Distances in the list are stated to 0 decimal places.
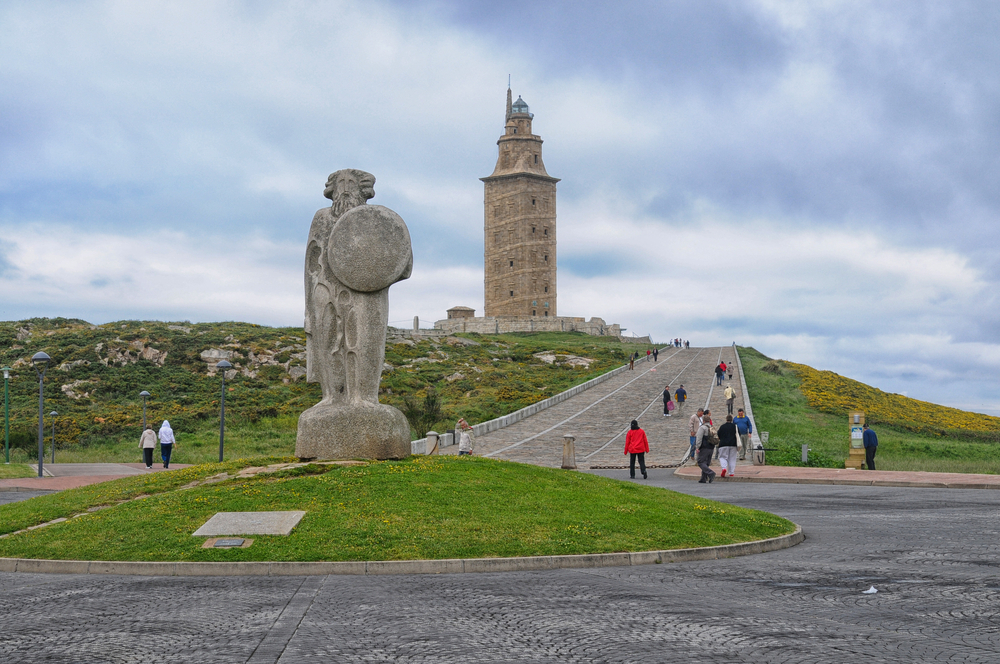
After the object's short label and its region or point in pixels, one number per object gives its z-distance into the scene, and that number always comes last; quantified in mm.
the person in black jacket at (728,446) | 21375
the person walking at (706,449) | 20781
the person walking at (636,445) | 21875
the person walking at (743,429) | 26466
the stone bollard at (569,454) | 22797
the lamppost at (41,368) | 23878
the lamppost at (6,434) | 26844
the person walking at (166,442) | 25945
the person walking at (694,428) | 26594
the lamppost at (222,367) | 27516
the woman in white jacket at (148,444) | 26172
